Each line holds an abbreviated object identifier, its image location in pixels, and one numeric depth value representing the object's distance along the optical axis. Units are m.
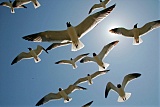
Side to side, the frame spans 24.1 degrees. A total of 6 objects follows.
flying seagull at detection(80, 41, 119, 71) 10.49
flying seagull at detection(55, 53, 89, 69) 11.62
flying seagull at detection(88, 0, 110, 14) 10.91
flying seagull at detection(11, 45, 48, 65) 10.90
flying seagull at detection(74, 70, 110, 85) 11.53
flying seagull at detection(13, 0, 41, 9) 10.05
